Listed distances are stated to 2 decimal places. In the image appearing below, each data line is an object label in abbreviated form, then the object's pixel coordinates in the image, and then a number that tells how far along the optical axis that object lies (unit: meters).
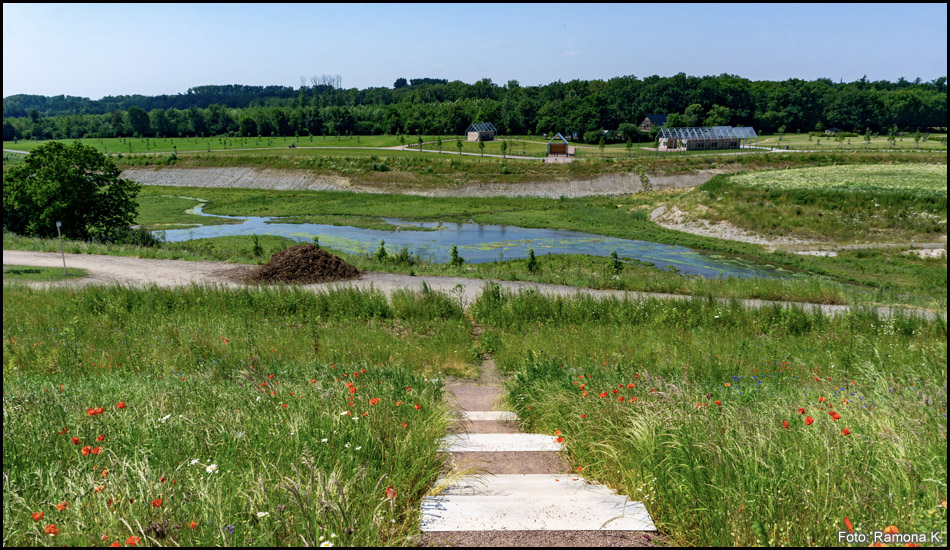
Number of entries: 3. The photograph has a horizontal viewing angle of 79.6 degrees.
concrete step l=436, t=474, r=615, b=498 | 4.53
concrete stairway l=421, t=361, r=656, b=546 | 3.74
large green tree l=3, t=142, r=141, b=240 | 29.94
